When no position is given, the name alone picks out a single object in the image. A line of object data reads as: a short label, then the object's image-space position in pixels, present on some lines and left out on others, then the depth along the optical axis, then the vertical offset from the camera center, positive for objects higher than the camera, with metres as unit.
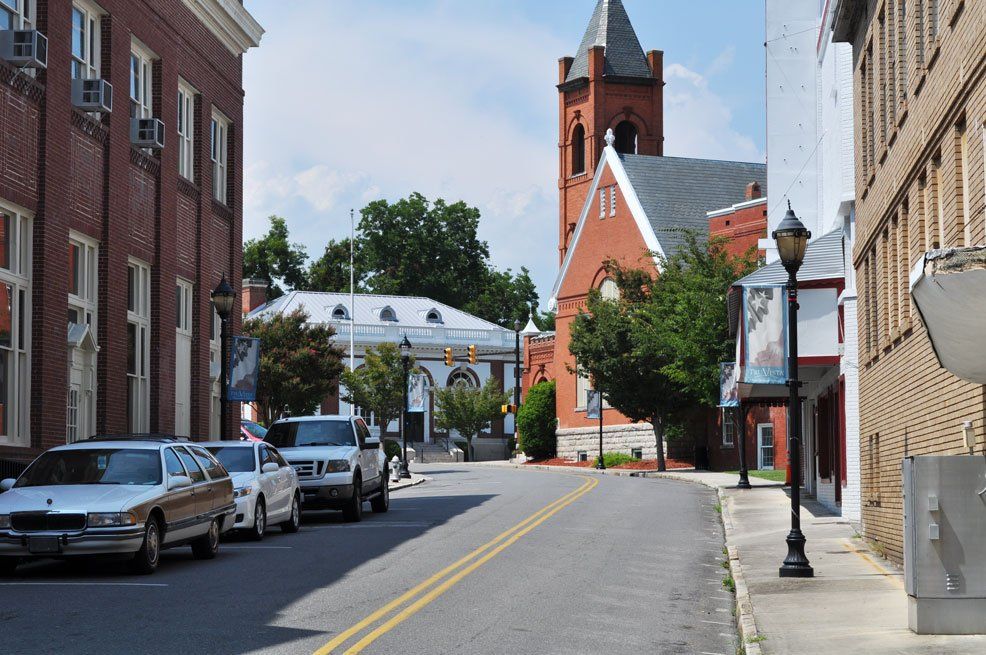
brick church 67.12 +11.34
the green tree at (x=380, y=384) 79.19 +1.51
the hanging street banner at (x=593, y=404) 59.16 +0.24
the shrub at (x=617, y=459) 62.12 -2.20
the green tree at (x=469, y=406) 85.44 +0.25
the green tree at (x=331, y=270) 106.94 +10.78
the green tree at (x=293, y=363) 55.28 +1.92
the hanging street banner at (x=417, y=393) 57.62 +0.73
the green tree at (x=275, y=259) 103.75 +11.30
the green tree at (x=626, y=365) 53.19 +1.70
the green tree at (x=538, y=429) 72.31 -0.98
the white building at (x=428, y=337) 88.69 +4.78
